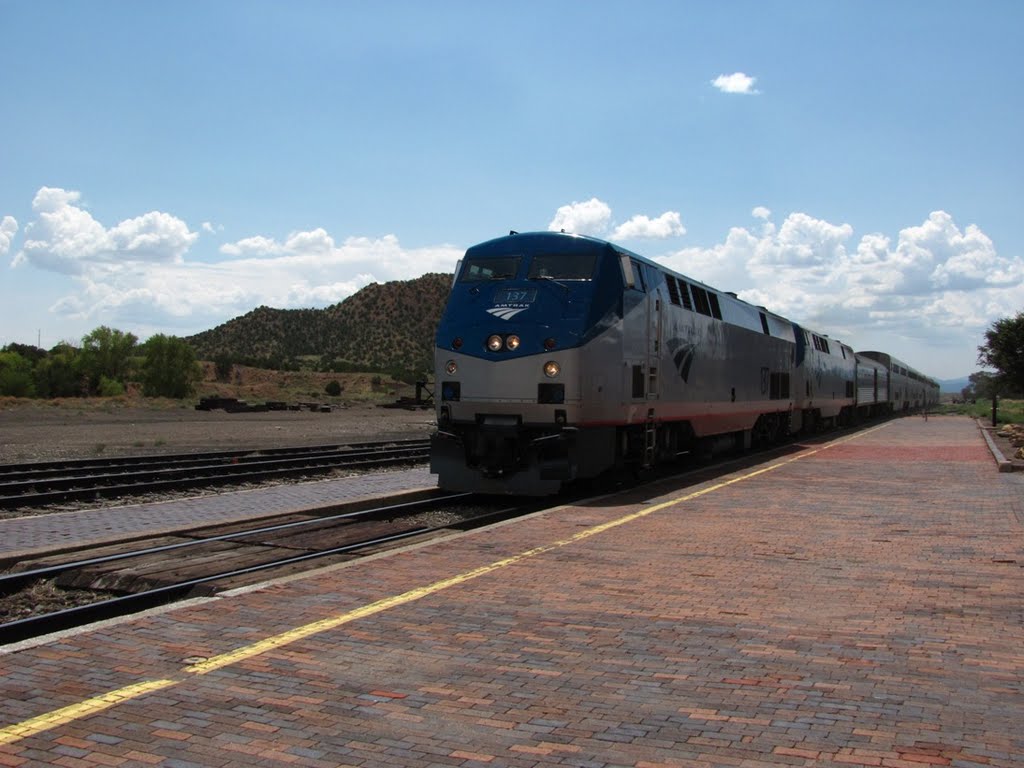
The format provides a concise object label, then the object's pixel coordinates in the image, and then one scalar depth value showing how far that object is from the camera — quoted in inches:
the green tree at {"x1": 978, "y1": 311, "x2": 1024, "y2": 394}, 2373.3
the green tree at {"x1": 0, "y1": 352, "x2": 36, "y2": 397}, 2938.0
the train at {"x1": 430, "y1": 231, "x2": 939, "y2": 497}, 513.7
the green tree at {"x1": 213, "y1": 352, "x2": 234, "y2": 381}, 3804.1
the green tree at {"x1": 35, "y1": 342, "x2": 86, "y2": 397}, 3243.1
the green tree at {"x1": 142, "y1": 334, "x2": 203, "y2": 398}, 3078.2
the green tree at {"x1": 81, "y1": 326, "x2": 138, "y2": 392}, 3344.0
